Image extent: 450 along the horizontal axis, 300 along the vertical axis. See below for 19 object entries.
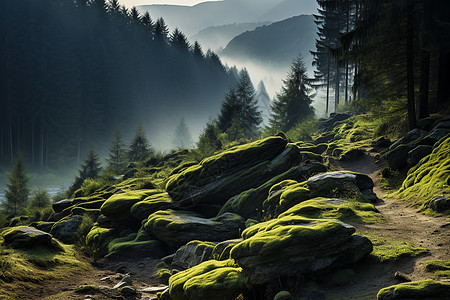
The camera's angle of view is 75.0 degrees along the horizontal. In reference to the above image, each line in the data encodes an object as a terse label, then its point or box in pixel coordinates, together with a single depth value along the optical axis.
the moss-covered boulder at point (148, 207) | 15.81
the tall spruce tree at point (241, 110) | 42.95
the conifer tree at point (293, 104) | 41.78
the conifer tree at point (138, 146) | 45.66
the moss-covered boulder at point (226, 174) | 15.79
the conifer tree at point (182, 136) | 87.06
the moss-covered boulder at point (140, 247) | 13.59
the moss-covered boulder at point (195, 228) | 12.74
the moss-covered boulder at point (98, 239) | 14.28
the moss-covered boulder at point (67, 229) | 16.24
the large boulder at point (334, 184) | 11.27
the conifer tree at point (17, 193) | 37.99
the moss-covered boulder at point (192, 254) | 10.53
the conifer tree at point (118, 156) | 45.44
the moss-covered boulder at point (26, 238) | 11.09
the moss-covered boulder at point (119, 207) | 16.30
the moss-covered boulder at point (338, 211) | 8.99
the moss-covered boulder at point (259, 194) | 14.11
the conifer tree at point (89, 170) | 40.46
